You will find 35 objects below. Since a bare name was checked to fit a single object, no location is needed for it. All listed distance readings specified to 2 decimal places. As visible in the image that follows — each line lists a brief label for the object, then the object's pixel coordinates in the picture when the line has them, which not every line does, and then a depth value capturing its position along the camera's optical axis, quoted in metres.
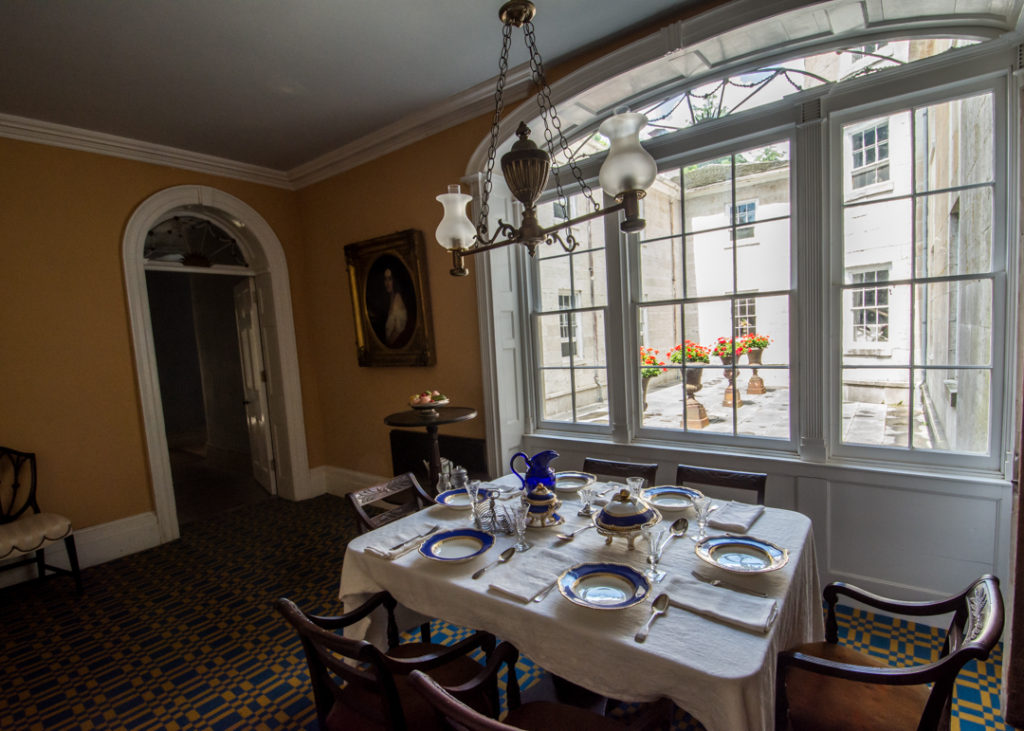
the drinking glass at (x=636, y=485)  2.01
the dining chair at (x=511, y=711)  1.00
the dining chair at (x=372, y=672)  1.22
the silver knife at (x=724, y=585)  1.43
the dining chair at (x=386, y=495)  2.22
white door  4.93
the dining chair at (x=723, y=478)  2.17
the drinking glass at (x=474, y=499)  2.05
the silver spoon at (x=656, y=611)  1.26
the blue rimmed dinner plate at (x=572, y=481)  2.33
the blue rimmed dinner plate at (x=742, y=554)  1.52
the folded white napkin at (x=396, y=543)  1.81
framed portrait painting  3.99
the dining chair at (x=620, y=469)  2.44
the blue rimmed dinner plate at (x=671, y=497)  2.01
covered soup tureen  1.66
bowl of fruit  3.36
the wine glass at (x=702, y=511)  1.77
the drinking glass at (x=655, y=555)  1.53
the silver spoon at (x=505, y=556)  1.63
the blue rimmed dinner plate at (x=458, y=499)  2.20
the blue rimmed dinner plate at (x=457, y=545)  1.74
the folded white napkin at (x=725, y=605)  1.29
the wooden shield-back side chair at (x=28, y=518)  3.03
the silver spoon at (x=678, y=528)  1.81
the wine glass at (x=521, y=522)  1.79
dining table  1.16
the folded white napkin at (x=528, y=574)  1.50
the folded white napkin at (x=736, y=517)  1.81
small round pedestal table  3.12
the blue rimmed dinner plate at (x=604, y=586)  1.39
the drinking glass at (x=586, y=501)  2.05
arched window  2.28
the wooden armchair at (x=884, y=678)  1.16
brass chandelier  1.51
